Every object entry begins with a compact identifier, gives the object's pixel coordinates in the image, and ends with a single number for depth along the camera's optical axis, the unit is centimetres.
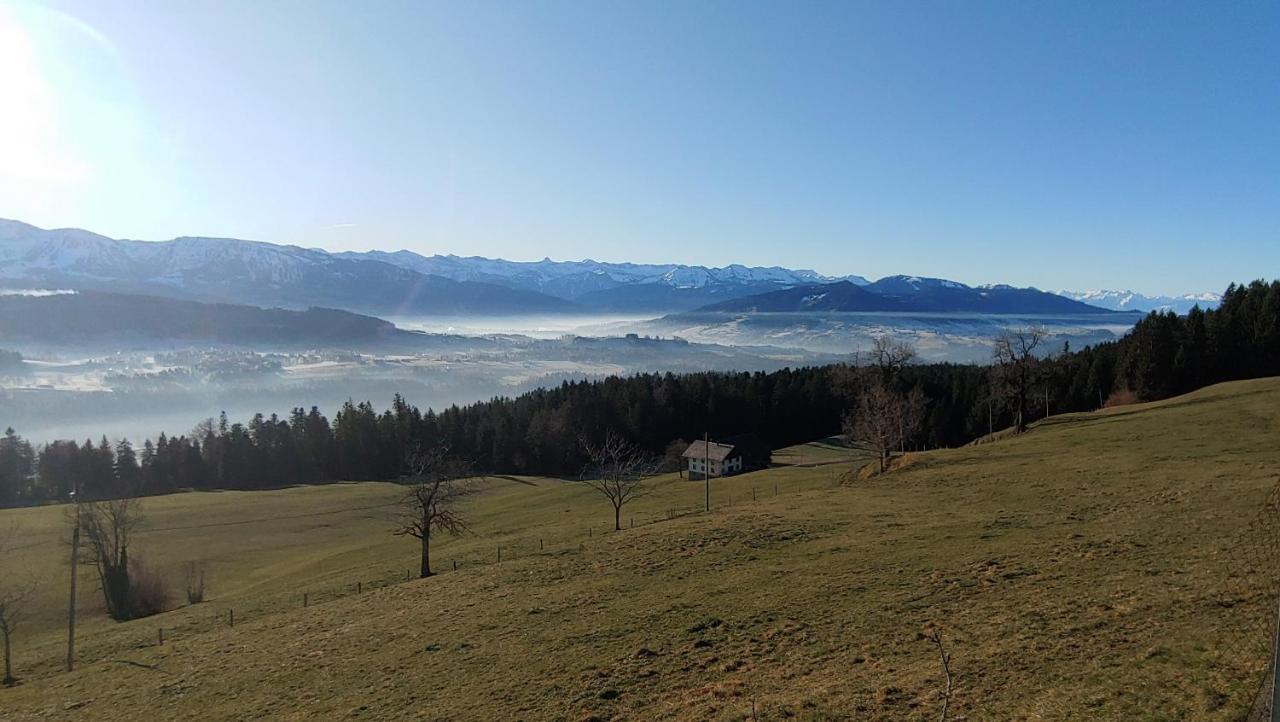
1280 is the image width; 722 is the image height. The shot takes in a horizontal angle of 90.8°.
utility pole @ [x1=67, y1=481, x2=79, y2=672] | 2833
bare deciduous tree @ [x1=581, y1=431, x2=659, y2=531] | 4619
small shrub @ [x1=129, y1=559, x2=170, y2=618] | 4294
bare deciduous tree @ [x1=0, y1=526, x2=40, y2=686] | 3750
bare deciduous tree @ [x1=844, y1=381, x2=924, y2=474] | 5239
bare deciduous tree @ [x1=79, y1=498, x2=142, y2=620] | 4375
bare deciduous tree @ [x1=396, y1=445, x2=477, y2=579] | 4031
